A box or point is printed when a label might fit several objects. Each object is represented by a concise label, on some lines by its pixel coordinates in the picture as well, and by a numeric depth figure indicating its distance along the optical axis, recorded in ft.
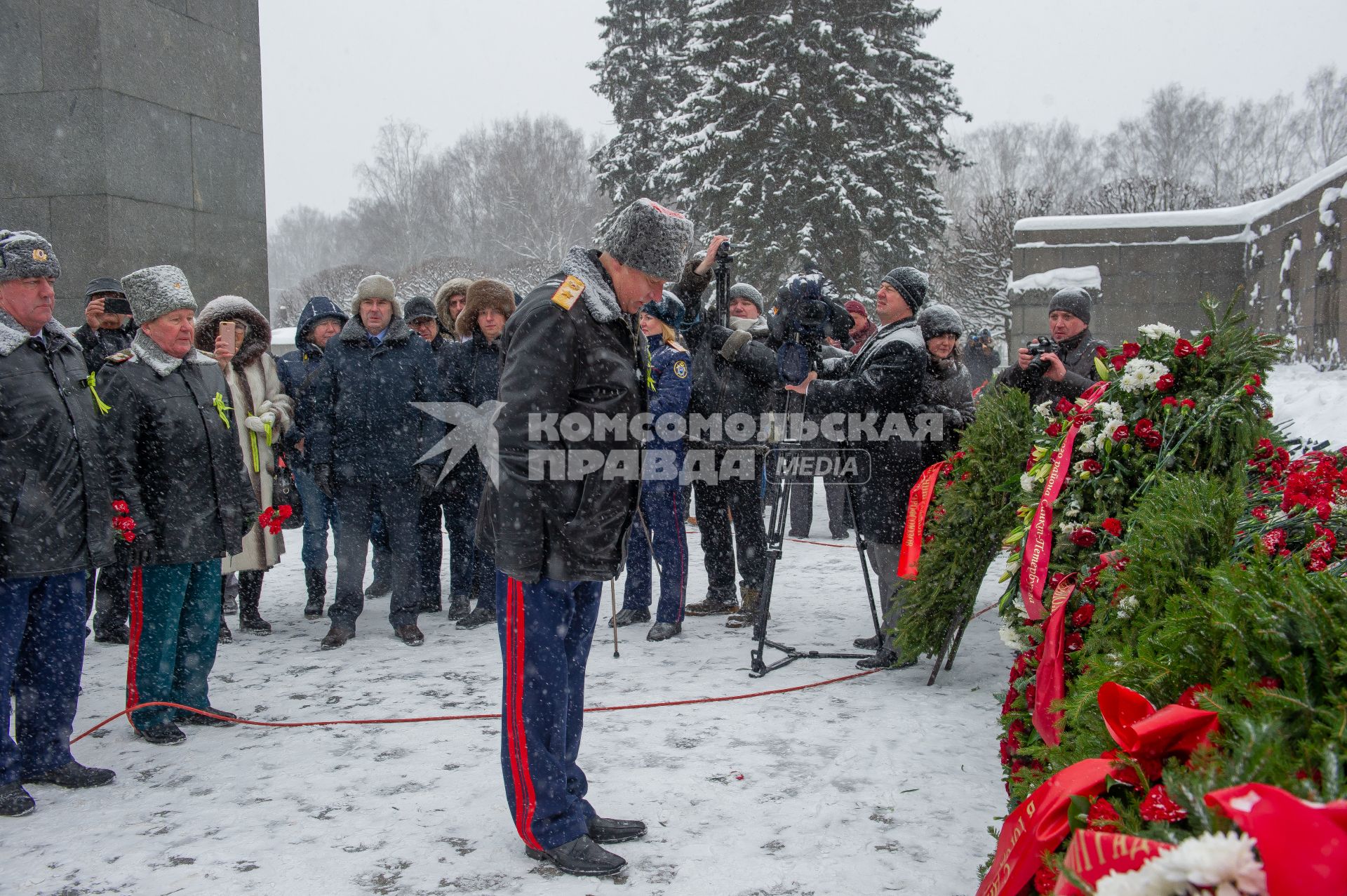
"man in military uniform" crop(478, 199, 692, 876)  9.41
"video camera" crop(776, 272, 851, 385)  16.76
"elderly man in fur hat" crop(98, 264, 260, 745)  13.56
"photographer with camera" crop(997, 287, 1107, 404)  17.24
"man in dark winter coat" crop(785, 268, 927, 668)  16.20
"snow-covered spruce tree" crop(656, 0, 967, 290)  66.03
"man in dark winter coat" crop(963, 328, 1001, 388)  46.44
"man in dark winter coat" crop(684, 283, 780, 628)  19.79
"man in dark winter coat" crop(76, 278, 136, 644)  18.71
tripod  16.29
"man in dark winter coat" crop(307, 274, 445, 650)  18.94
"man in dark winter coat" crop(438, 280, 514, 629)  20.38
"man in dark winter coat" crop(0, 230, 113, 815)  11.66
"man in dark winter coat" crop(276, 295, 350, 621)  21.06
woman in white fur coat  19.79
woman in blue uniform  19.15
